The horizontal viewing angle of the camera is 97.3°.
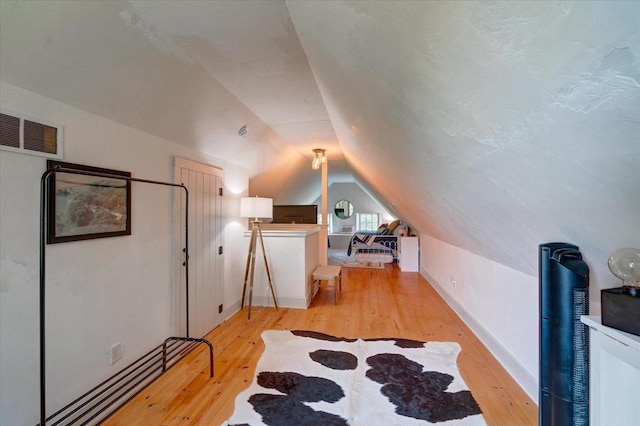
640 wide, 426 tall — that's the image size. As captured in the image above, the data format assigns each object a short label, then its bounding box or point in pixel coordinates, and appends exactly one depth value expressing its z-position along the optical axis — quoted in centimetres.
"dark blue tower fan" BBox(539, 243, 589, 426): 139
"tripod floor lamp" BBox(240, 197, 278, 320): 374
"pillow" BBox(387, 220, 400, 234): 771
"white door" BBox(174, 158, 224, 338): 279
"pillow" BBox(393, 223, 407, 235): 719
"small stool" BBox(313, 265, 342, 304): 427
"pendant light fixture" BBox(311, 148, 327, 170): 542
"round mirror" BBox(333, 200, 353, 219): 1152
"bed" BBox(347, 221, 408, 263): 718
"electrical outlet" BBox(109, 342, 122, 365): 203
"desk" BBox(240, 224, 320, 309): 404
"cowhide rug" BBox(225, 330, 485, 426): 186
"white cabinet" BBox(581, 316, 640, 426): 100
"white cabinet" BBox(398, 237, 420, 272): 640
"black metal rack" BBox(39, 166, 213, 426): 141
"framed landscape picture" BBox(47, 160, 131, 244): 164
